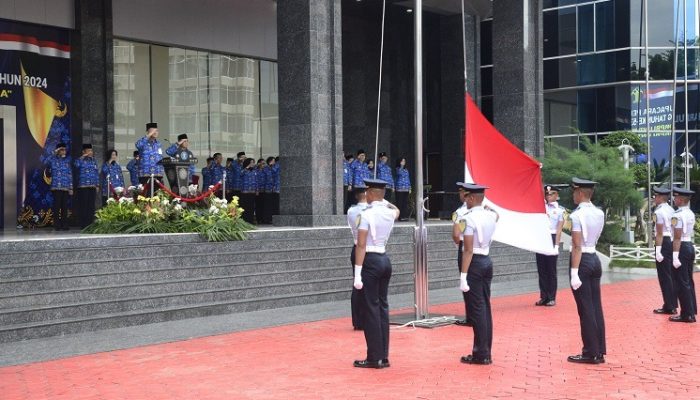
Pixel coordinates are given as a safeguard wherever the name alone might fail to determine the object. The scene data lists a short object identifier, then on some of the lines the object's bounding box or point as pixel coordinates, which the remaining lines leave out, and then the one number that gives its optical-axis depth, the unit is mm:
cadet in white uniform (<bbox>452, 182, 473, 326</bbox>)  9337
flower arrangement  14555
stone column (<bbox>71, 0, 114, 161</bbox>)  21547
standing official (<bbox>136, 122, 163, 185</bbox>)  17448
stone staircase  11531
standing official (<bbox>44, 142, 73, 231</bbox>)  18891
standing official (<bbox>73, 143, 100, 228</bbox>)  19266
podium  16422
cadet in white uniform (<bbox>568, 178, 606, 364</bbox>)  9086
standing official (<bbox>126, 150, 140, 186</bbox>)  19797
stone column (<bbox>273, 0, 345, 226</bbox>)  18422
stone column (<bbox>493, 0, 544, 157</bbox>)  23719
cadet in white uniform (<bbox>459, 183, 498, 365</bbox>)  9008
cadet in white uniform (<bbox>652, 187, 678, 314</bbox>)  12695
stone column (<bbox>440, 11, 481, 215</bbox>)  30266
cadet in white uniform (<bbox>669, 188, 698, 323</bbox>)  12281
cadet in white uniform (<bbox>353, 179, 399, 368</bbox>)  8805
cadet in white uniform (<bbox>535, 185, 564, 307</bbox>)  14242
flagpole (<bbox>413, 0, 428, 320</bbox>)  11836
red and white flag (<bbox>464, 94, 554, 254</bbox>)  11203
